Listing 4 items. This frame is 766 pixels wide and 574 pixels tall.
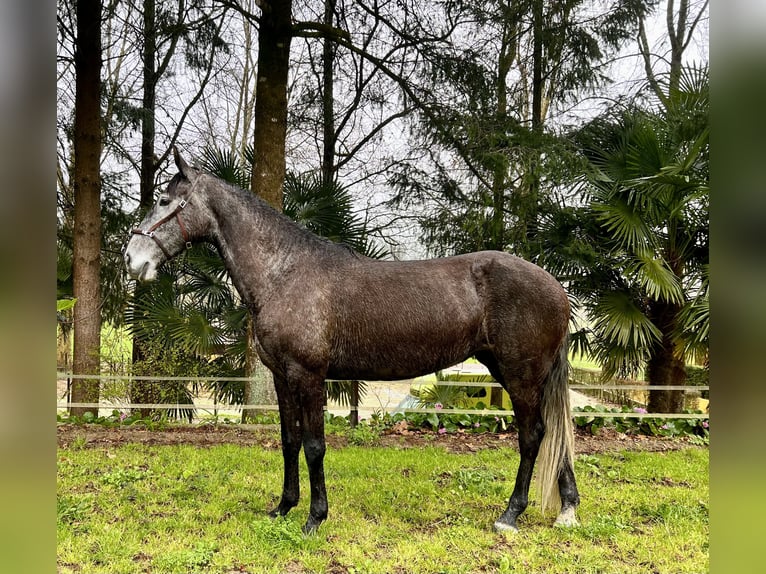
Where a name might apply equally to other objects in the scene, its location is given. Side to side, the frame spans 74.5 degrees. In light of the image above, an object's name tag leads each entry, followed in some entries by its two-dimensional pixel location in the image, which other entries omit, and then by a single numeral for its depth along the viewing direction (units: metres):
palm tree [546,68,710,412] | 5.41
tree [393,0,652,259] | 6.31
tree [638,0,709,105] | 7.26
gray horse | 3.22
